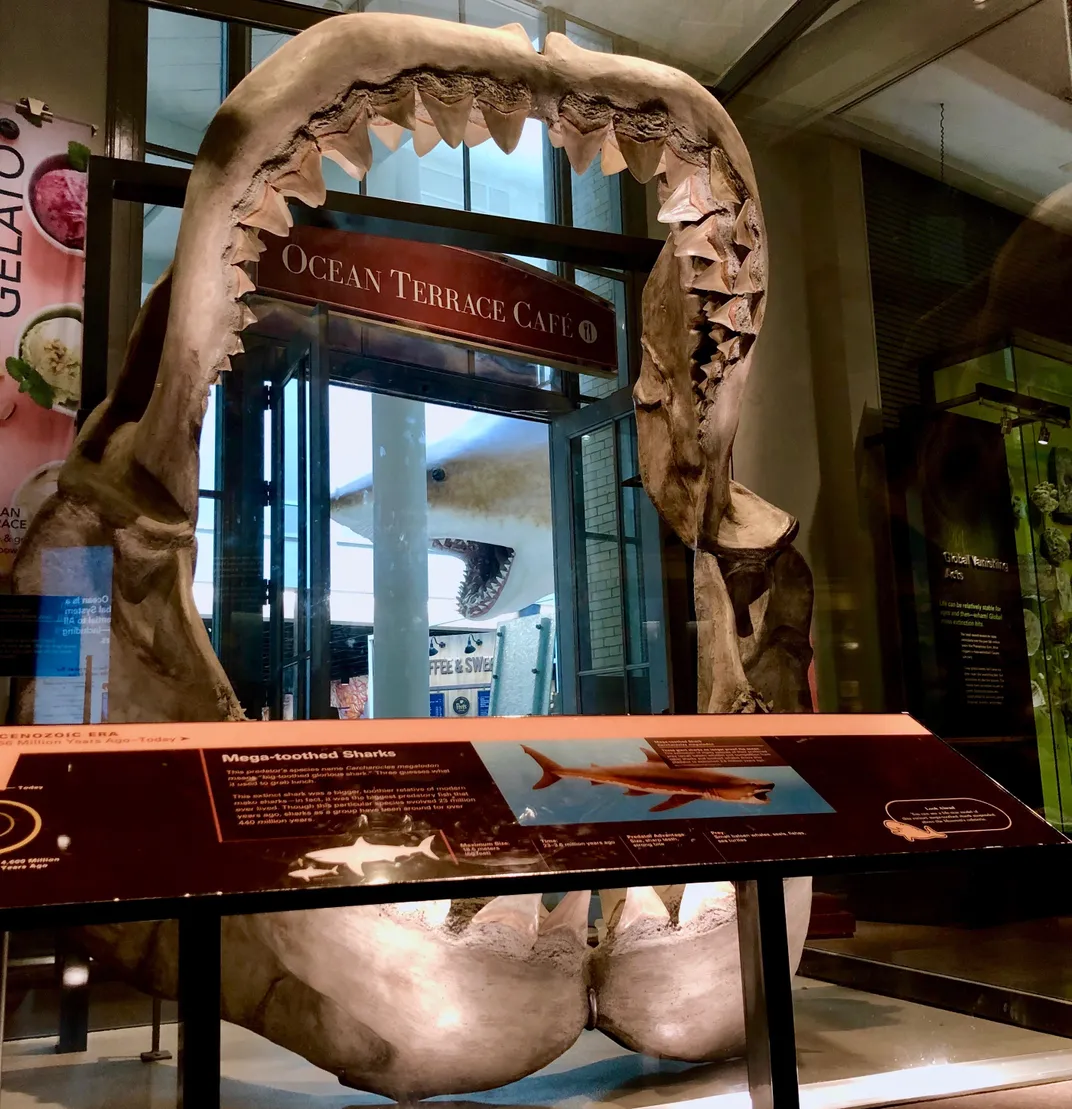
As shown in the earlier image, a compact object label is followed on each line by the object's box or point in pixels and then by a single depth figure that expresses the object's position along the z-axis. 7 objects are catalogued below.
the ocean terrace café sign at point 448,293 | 2.16
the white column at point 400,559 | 2.14
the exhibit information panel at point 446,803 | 0.73
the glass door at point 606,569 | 2.49
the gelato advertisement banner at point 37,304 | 2.23
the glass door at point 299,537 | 2.08
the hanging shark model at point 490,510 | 2.33
